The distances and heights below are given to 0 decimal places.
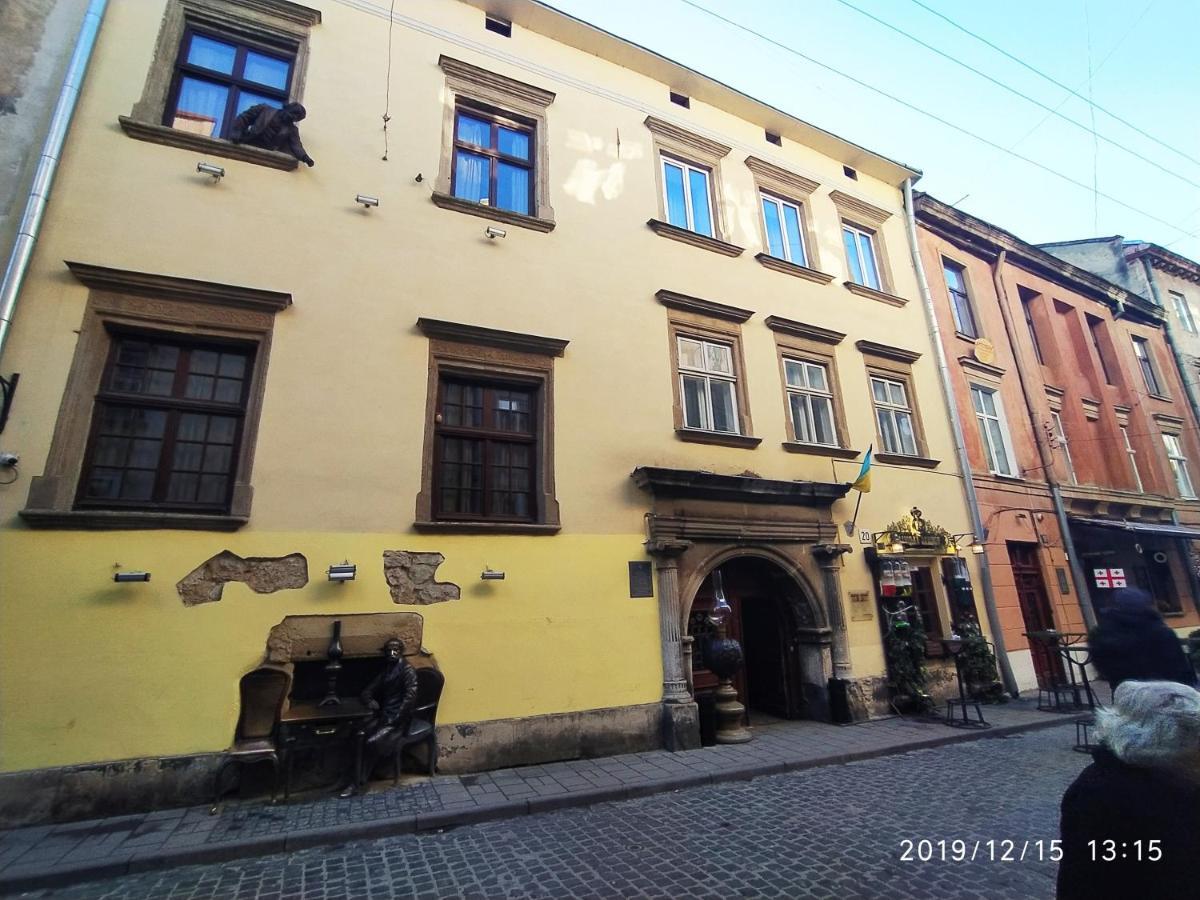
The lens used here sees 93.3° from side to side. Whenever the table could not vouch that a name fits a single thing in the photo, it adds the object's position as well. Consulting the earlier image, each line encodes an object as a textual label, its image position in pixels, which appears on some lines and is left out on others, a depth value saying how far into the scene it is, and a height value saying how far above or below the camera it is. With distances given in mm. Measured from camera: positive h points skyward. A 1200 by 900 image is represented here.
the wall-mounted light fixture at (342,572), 6156 +567
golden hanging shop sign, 10016 +1283
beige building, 5621 +2818
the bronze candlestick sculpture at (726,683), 7676 -914
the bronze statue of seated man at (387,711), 5676 -854
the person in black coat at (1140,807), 1835 -662
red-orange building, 12422 +4380
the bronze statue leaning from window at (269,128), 7344 +6244
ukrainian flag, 9570 +2157
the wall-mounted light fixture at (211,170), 6821 +5338
